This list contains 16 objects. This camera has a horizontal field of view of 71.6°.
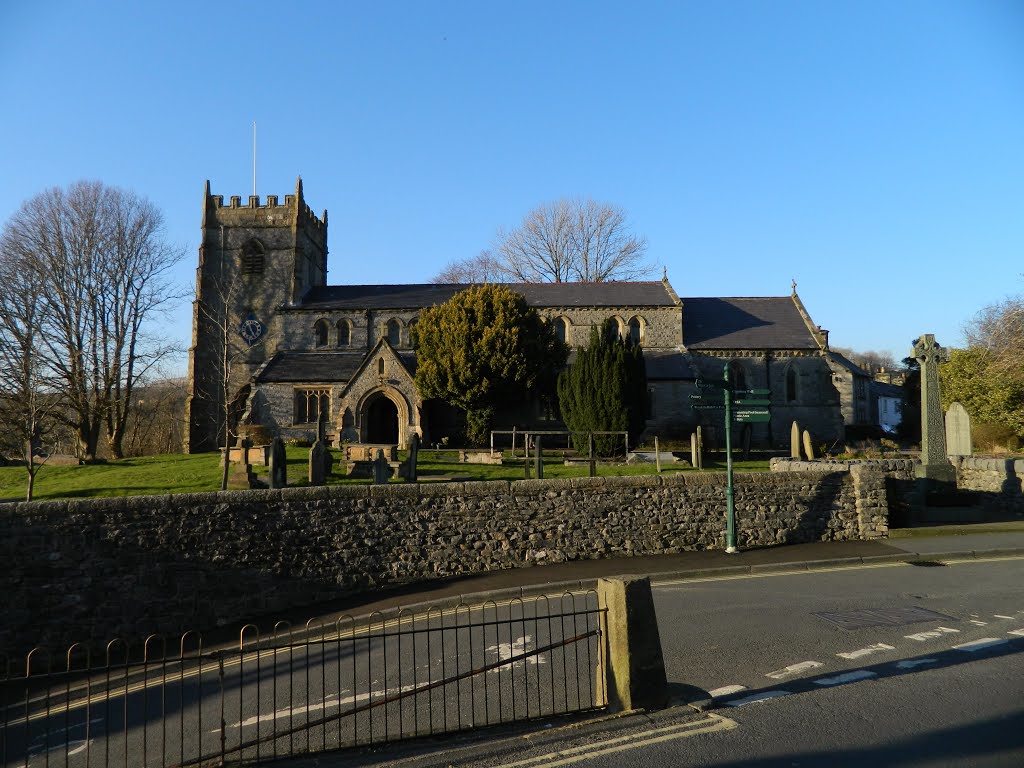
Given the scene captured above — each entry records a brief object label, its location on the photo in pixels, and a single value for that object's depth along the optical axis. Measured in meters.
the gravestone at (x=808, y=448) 23.31
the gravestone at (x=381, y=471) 16.19
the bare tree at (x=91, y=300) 33.12
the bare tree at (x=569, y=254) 54.81
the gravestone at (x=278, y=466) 15.75
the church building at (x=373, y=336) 35.94
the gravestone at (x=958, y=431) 20.24
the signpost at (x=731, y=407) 13.84
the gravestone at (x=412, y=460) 18.16
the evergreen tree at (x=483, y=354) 33.12
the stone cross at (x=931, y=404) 18.09
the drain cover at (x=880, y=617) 8.95
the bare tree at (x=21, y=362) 28.27
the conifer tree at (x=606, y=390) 31.52
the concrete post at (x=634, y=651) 6.20
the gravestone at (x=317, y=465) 17.73
